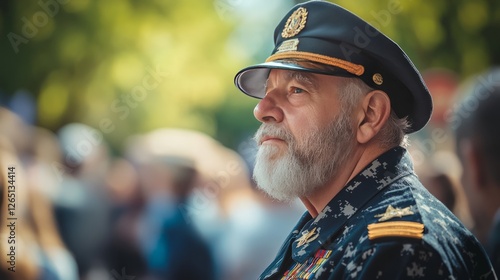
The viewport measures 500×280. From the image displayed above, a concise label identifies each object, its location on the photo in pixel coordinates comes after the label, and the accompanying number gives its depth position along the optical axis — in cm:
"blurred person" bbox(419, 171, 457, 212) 489
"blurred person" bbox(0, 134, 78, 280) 398
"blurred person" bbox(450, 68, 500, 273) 383
